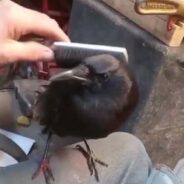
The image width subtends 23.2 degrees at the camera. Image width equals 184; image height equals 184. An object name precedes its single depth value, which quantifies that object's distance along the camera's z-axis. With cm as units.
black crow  56
